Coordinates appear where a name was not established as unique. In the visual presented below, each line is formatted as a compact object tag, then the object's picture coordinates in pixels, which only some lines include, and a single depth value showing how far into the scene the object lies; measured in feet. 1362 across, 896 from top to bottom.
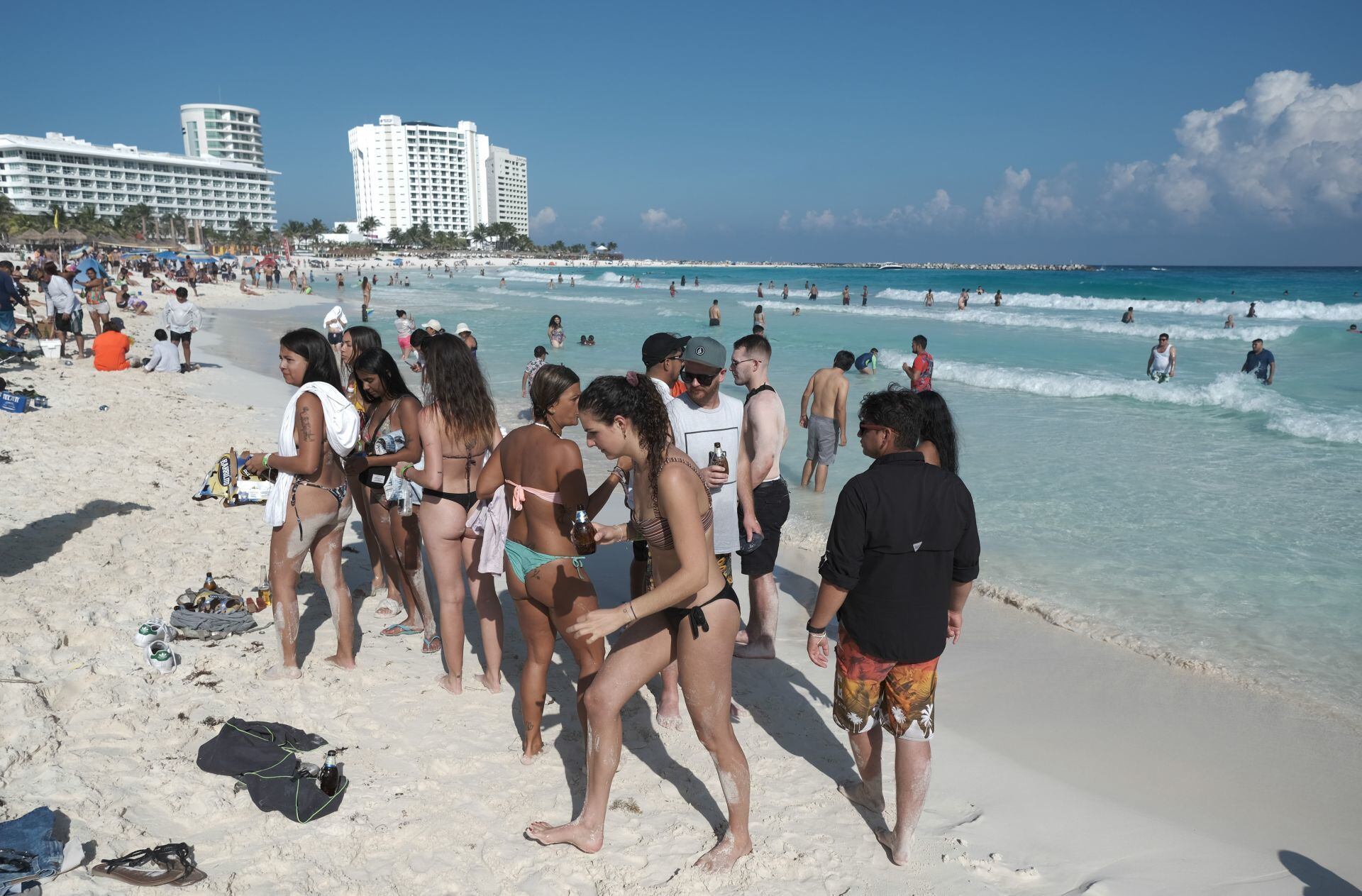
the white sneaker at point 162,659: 14.08
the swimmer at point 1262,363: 51.26
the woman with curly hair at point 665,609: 8.31
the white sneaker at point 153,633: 14.76
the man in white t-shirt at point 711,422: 12.38
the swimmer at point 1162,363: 53.21
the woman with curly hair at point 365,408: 16.12
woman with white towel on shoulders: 12.66
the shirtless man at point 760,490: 14.46
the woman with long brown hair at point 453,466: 12.69
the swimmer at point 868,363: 60.90
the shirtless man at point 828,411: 25.44
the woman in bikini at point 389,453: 14.17
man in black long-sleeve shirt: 9.07
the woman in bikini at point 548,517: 10.52
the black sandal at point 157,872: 9.19
